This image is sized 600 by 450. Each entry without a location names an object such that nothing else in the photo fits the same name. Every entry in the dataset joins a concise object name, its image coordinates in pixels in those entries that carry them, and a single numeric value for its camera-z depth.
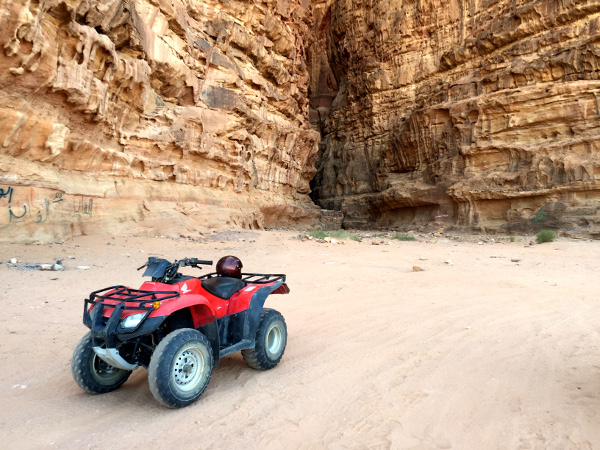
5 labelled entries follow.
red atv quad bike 2.42
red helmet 3.30
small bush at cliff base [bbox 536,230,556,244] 14.95
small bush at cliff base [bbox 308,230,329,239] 17.40
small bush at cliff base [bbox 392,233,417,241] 17.91
